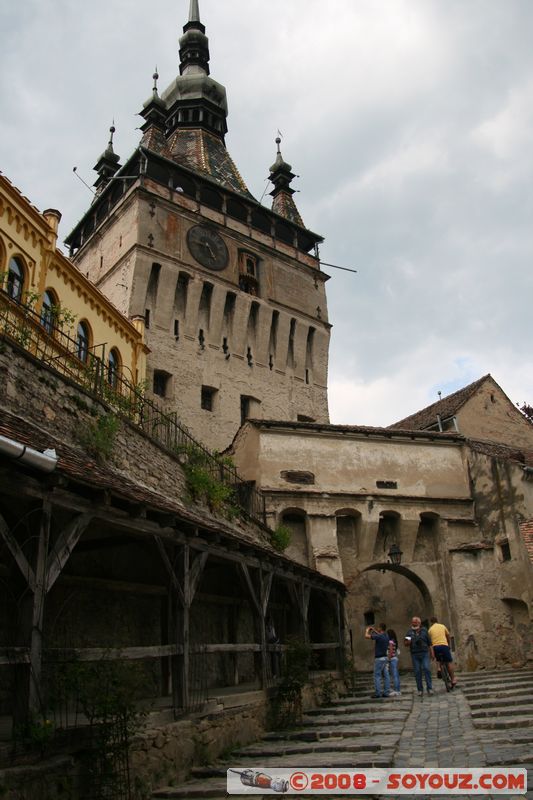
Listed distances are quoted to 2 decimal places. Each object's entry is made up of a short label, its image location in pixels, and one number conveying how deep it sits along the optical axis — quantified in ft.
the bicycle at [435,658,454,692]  43.65
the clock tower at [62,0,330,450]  94.12
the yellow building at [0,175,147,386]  52.47
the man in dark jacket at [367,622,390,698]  43.21
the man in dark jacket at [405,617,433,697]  42.06
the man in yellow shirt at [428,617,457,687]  42.78
